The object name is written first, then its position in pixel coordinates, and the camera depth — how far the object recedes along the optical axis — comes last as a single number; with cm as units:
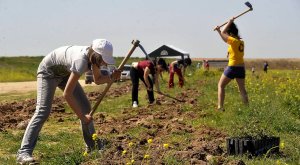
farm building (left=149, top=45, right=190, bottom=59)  4256
